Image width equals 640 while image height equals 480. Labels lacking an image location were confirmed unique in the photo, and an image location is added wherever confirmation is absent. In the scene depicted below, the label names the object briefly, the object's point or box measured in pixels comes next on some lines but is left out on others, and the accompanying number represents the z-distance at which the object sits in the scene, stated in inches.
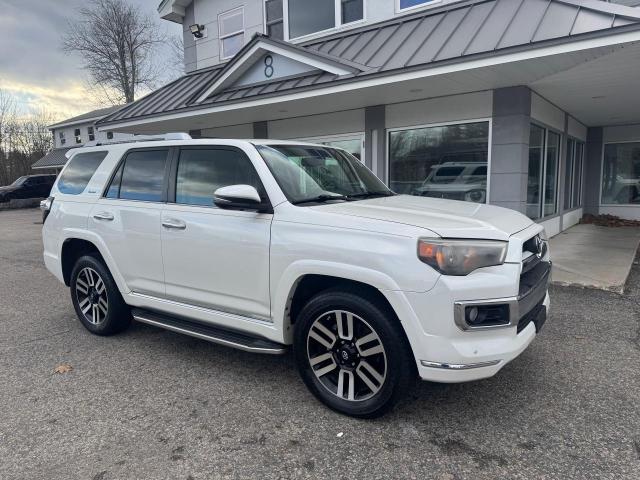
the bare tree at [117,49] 1363.2
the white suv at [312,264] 107.7
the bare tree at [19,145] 1508.4
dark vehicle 1060.5
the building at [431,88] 249.0
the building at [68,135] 1430.9
